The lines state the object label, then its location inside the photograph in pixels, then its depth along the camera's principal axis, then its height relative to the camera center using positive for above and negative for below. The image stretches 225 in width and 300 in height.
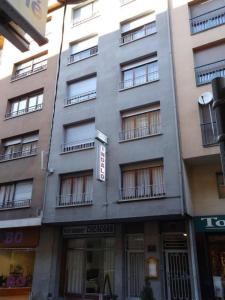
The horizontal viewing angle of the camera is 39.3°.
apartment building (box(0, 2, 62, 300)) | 16.02 +7.00
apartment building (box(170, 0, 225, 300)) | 12.71 +6.14
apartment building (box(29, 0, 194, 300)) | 13.23 +4.63
